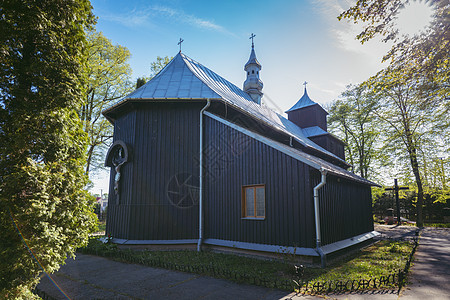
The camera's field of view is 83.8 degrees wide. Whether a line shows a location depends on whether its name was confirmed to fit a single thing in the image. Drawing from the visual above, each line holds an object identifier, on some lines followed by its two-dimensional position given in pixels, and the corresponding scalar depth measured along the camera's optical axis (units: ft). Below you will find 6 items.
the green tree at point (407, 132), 72.64
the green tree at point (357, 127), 94.02
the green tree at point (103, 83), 66.23
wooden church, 26.96
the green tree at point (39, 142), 12.69
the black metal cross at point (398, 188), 80.70
